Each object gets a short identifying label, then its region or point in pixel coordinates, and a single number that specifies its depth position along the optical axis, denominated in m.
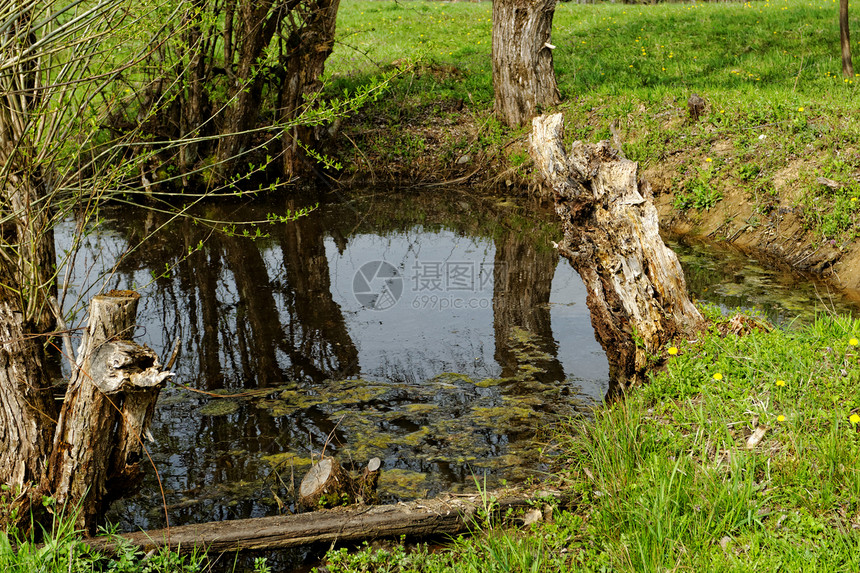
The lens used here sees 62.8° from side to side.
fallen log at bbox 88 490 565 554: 3.40
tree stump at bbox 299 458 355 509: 3.79
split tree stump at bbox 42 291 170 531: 3.26
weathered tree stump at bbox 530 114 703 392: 4.86
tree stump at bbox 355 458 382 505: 3.88
